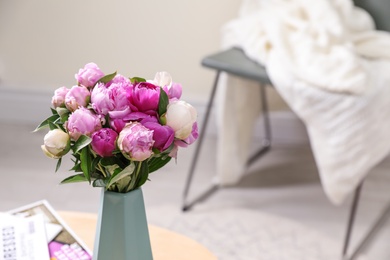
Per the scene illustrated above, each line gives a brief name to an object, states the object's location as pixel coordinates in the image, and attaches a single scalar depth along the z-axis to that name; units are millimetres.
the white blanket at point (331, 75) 3510
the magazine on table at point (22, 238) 2420
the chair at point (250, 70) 3701
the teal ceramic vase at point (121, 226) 2158
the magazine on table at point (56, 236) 2438
